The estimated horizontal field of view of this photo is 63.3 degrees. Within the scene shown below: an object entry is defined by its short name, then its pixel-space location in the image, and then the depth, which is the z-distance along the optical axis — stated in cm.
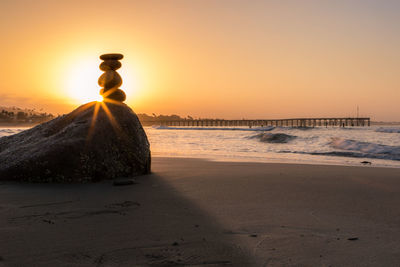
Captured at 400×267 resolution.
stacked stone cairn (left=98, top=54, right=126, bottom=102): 671
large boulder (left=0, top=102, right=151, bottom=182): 468
